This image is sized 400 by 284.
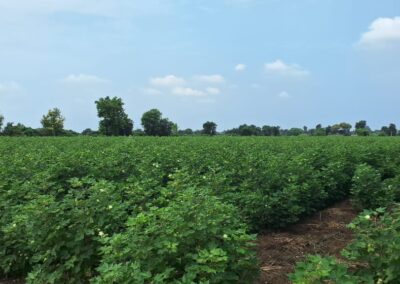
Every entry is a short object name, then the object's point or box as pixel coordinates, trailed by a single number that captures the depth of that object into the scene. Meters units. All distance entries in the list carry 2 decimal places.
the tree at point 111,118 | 75.06
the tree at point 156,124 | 87.69
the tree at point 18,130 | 60.84
